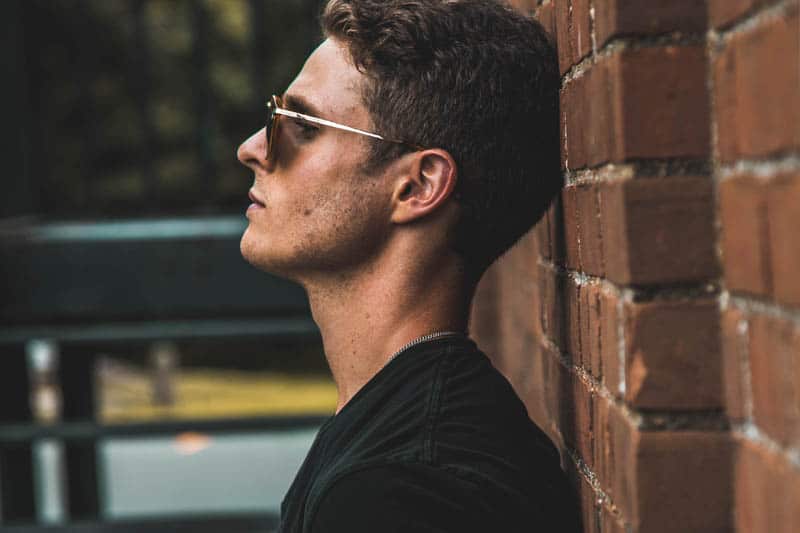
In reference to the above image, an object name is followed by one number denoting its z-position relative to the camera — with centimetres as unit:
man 175
